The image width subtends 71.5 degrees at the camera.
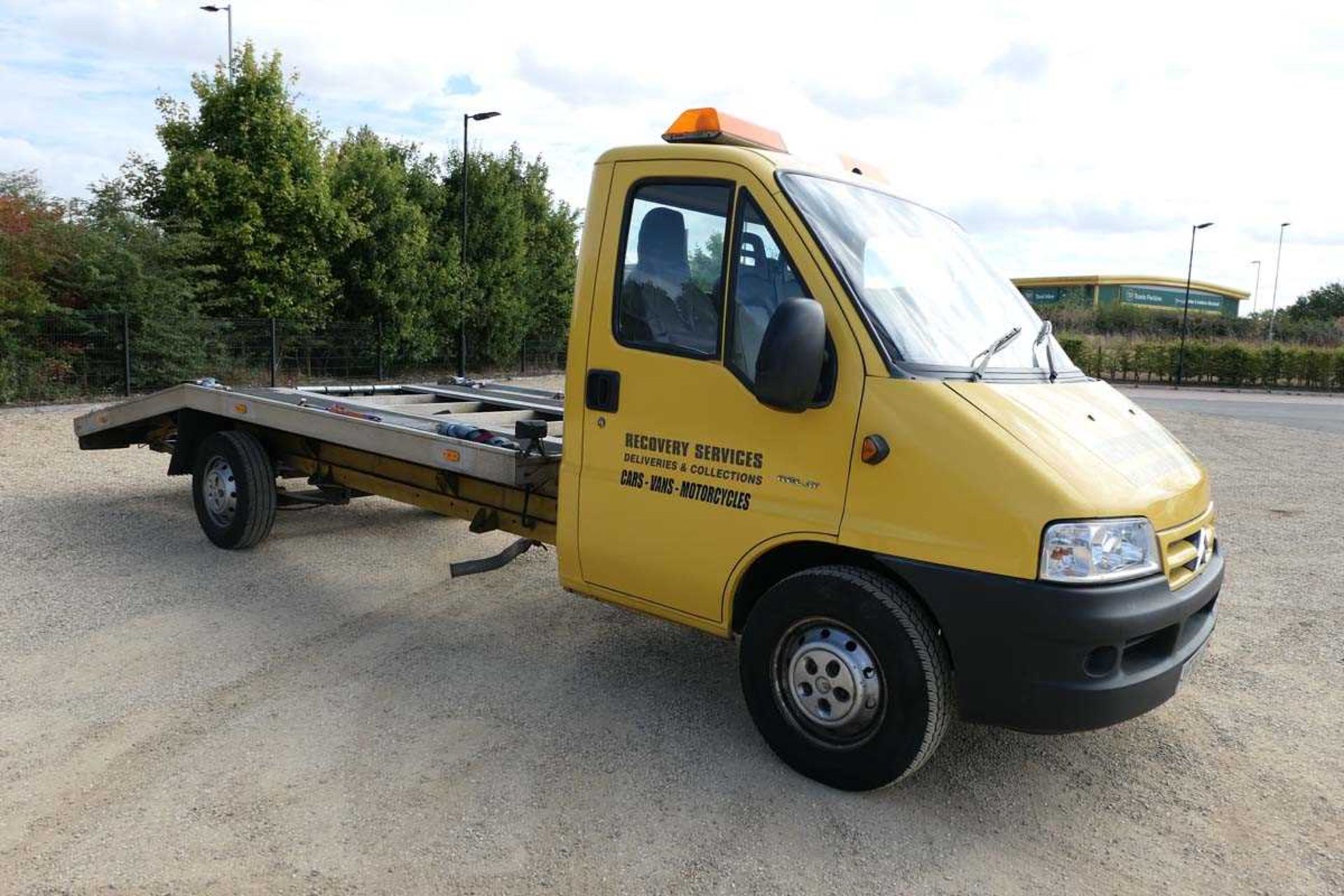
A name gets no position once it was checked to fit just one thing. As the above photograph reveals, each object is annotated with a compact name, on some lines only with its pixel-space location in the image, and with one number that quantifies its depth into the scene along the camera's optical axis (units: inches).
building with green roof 2532.0
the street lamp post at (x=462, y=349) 987.3
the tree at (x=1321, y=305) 2472.9
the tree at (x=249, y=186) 712.4
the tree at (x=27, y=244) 601.6
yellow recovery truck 125.7
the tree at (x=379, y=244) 846.5
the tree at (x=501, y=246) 1022.4
